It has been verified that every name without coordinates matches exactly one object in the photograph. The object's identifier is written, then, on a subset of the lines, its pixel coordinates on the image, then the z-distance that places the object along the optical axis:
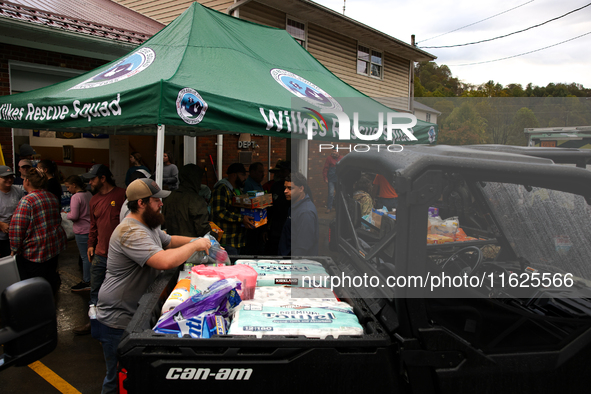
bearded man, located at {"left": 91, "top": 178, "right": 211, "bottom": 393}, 2.75
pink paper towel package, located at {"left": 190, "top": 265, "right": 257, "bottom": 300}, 2.27
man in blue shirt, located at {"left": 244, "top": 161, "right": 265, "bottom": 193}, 6.09
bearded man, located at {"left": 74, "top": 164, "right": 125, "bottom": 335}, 4.18
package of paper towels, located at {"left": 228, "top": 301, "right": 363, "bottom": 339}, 1.92
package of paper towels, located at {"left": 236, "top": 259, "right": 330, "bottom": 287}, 2.62
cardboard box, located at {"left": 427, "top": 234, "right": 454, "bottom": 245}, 2.55
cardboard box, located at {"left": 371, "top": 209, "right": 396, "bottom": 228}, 2.48
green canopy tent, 3.66
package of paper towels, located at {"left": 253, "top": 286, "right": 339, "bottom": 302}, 2.33
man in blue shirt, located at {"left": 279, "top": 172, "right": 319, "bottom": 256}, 3.57
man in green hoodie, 4.56
